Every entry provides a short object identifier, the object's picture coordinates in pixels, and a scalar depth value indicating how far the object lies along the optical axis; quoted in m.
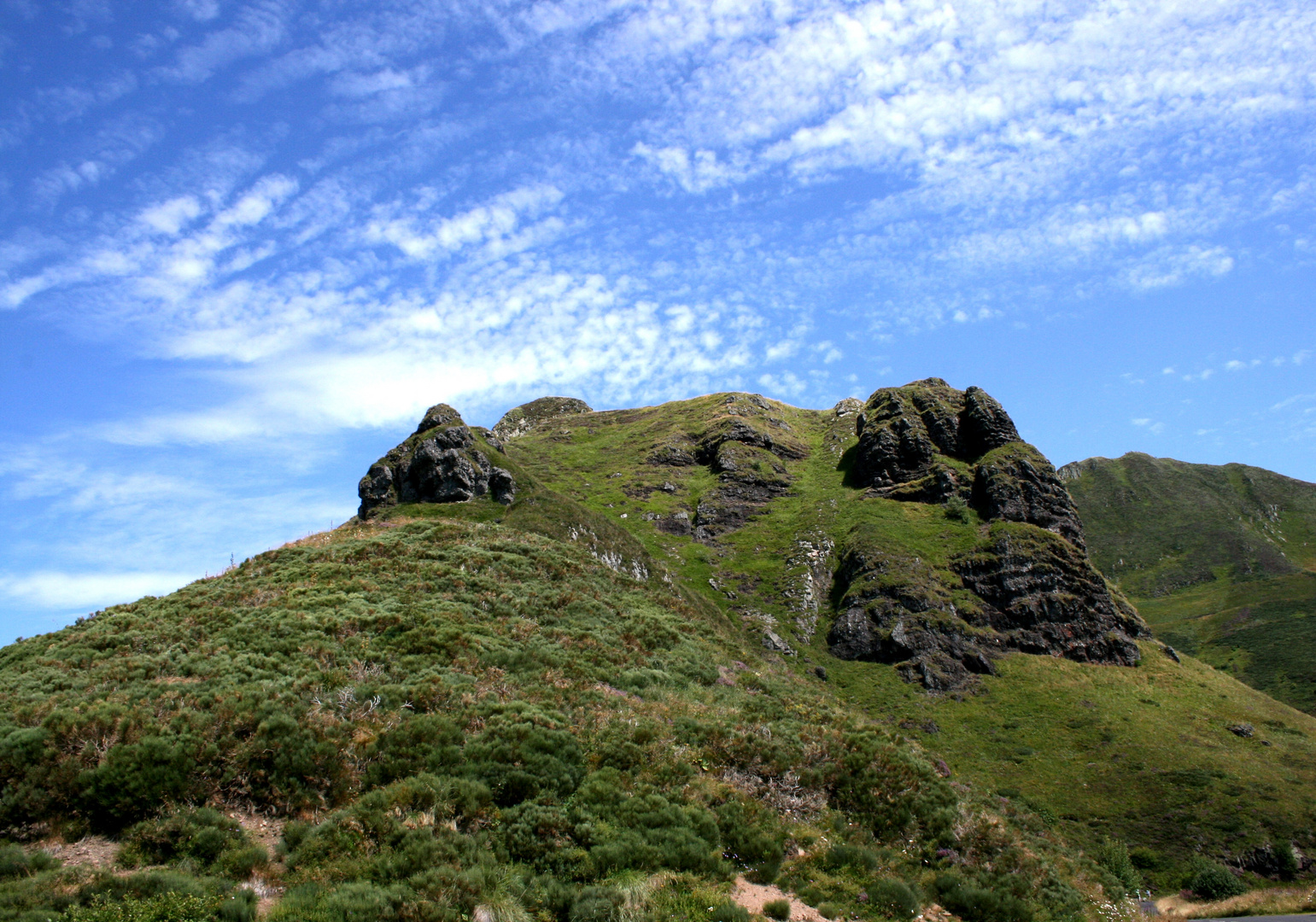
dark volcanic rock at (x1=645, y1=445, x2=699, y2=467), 122.56
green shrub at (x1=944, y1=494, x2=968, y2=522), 94.56
